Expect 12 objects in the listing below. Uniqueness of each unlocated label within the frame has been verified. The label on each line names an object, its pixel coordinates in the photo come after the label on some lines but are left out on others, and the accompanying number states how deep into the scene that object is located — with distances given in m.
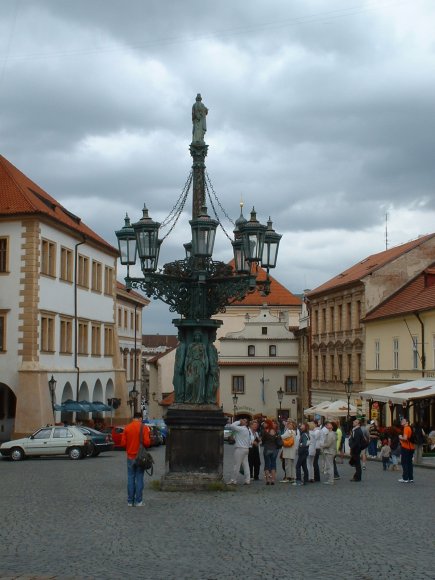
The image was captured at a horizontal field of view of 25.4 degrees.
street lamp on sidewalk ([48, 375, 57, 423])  46.65
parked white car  35.50
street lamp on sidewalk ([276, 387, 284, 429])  72.75
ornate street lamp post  20.25
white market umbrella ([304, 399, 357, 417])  47.19
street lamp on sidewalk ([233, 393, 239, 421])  78.30
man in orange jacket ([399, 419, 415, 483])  22.84
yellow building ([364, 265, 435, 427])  47.72
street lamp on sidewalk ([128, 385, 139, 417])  67.66
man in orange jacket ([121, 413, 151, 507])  16.73
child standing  29.59
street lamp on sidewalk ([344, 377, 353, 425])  49.58
